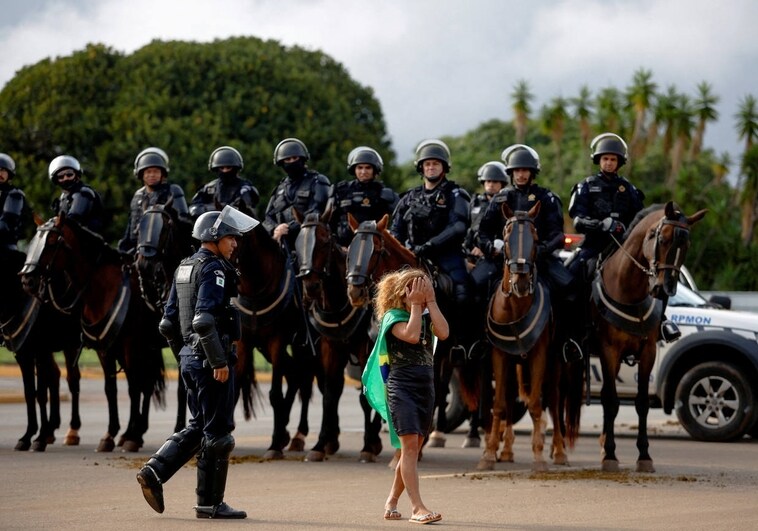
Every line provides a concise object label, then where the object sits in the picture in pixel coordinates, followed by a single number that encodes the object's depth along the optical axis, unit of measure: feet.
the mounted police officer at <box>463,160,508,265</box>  55.62
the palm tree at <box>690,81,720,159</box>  190.29
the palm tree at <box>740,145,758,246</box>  163.84
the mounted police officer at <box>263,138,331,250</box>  54.08
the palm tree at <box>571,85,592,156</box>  199.11
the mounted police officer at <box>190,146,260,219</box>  54.39
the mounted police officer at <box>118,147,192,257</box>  54.90
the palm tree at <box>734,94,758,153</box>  183.62
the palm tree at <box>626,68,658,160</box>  199.21
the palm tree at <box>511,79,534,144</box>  208.64
